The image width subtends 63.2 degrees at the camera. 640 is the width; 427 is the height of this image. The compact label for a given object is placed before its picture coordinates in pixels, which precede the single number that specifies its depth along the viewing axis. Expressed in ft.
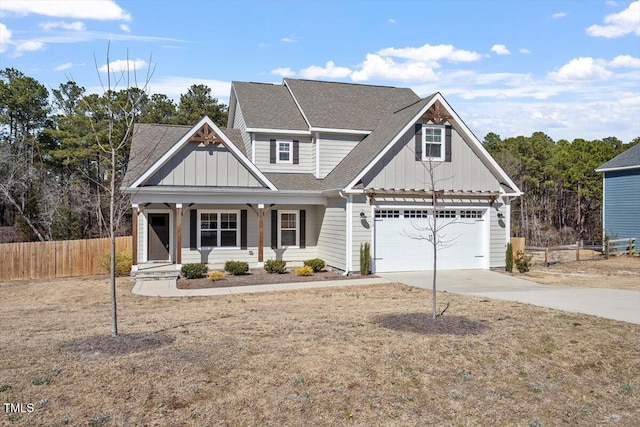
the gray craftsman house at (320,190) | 62.85
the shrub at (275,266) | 62.23
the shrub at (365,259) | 61.00
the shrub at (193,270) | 59.57
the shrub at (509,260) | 67.15
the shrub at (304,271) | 61.16
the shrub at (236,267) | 60.95
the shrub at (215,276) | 57.88
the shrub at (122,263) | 62.95
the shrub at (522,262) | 67.31
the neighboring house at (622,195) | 99.40
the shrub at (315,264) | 63.98
